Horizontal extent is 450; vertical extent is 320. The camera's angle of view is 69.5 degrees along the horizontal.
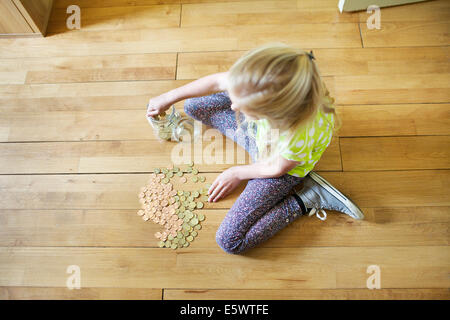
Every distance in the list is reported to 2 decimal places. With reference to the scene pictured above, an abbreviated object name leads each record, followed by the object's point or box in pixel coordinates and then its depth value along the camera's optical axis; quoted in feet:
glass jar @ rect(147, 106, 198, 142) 3.80
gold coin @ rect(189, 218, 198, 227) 3.71
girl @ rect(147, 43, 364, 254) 2.29
